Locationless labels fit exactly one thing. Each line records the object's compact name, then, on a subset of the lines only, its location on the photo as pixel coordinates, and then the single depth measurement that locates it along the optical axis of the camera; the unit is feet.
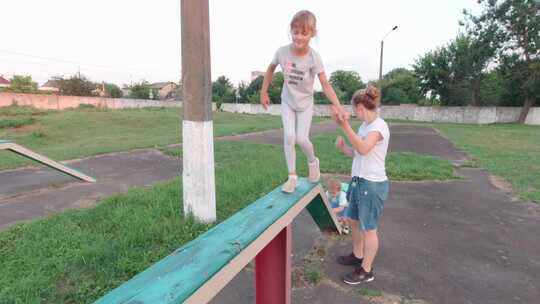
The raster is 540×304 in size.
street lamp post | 69.15
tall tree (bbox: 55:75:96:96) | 153.28
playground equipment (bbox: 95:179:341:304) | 4.64
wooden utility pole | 10.58
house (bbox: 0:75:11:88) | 233.47
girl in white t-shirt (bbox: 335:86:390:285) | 8.13
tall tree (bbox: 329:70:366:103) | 164.25
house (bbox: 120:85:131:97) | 244.09
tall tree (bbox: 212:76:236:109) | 190.39
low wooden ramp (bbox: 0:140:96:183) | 16.31
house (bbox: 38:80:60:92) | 257.42
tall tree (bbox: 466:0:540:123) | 80.69
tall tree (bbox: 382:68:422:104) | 136.26
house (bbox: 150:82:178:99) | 260.01
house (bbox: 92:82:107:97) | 172.59
